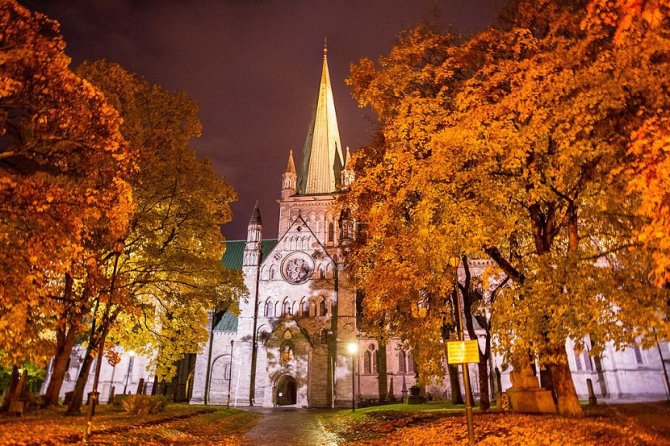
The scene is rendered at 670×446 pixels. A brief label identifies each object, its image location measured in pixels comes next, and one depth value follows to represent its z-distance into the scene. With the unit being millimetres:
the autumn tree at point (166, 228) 15883
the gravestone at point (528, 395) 13016
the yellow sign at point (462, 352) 9133
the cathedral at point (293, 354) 36156
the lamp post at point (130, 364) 37250
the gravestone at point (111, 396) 29947
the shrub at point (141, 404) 18875
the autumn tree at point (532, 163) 9438
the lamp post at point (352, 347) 25859
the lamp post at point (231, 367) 38188
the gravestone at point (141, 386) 31761
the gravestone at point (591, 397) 22780
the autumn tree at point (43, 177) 9789
